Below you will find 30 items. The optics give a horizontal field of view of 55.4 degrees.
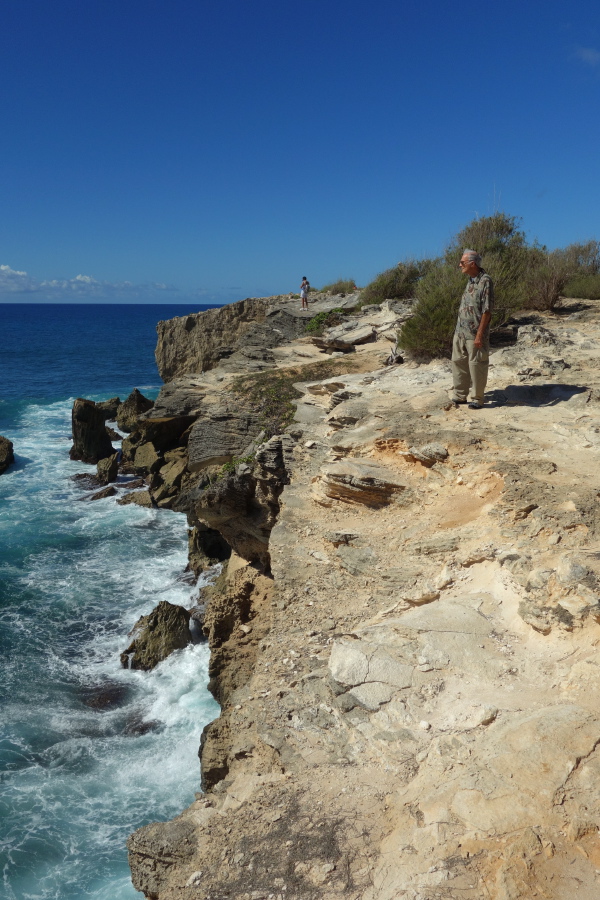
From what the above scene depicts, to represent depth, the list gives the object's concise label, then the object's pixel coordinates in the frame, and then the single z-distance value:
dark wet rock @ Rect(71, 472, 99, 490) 22.53
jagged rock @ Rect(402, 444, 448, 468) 6.99
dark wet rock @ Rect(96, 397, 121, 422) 31.14
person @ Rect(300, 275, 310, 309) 25.19
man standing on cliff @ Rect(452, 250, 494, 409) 7.72
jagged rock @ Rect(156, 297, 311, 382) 28.12
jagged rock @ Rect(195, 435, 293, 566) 8.87
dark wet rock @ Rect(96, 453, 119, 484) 22.58
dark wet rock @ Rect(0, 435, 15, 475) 24.53
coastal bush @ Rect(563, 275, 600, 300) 18.40
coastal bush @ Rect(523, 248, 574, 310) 16.16
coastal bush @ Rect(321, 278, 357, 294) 31.40
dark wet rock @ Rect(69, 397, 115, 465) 25.42
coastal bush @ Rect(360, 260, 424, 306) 22.56
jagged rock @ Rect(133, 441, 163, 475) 21.44
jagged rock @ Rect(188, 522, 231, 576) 15.04
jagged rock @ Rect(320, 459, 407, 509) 6.86
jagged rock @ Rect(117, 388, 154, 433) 28.33
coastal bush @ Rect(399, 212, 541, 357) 12.13
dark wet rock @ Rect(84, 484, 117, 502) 21.20
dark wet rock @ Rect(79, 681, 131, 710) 10.55
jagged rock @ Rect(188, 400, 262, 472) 14.54
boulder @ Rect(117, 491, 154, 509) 19.98
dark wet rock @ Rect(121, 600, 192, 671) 11.57
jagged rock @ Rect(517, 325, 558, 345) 11.37
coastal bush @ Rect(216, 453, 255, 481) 9.86
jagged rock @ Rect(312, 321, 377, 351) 18.05
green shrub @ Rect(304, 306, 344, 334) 22.00
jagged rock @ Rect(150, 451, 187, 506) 19.62
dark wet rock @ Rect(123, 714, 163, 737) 9.84
